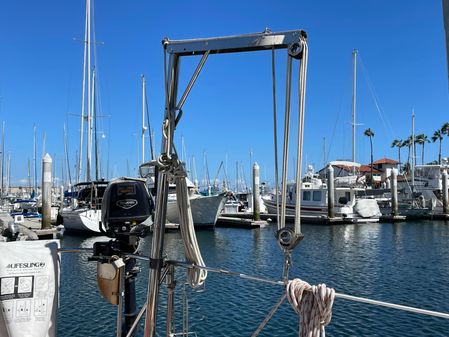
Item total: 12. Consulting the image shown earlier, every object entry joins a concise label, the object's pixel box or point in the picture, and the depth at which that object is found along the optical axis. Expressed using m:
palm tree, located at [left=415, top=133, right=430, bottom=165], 93.06
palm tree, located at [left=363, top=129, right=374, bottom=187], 87.44
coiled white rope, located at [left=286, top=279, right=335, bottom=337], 2.94
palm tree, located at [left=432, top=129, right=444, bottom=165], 87.06
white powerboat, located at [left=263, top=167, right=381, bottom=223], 39.53
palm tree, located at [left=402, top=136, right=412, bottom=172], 90.90
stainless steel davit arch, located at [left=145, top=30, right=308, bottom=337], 3.40
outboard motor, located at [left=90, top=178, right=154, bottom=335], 4.29
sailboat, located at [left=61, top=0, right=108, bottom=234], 28.67
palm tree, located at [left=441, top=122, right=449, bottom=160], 74.75
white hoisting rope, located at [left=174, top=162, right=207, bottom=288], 3.88
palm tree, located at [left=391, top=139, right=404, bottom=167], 96.00
